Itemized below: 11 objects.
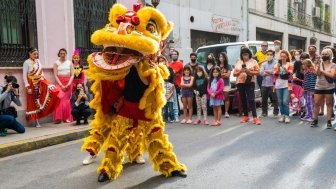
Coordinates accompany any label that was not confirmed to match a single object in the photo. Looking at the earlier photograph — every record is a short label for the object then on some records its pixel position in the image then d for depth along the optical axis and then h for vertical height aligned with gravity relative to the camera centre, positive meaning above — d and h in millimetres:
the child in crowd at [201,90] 9352 -704
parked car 11594 +279
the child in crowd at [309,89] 9367 -733
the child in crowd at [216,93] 9281 -767
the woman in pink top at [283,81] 9352 -521
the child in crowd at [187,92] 9531 -770
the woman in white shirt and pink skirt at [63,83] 9333 -504
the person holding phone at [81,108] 8969 -1054
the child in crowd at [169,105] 9625 -1098
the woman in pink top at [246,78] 9137 -432
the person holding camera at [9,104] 7691 -829
